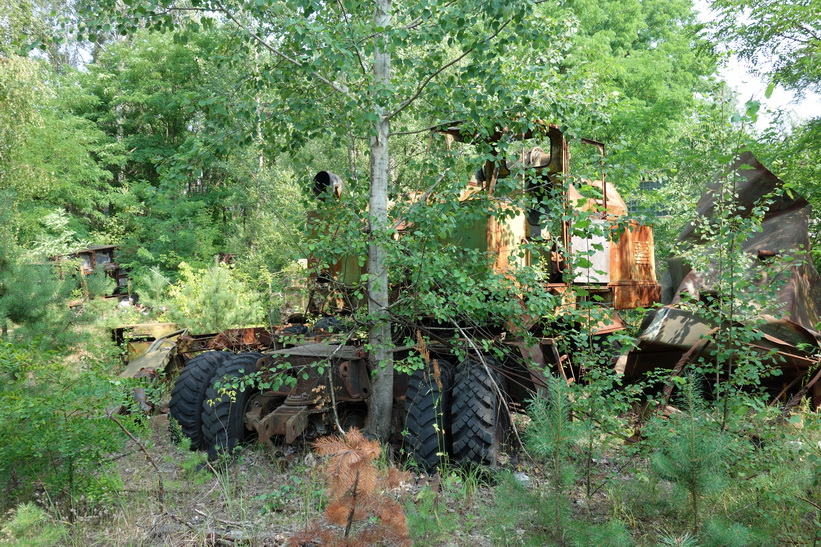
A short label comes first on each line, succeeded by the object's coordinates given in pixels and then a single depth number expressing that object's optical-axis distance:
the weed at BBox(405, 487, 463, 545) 3.30
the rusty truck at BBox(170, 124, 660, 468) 4.67
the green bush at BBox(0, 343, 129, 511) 3.82
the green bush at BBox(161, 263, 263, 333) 10.61
